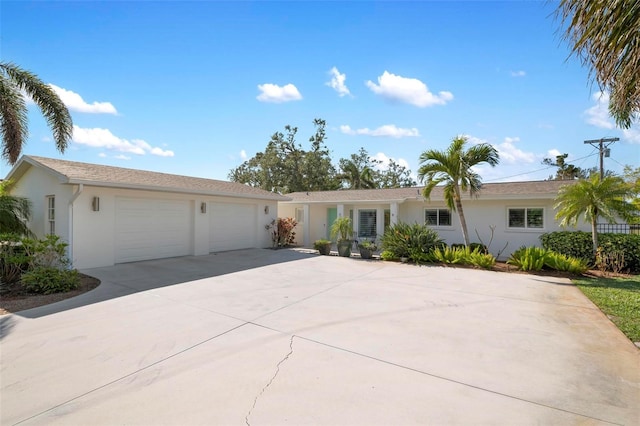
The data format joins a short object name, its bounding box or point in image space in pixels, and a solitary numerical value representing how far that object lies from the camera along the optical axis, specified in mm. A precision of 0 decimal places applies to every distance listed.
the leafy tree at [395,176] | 39656
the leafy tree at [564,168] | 35688
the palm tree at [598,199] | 9836
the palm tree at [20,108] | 8766
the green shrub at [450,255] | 11289
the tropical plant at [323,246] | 14297
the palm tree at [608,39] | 3051
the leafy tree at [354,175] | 31453
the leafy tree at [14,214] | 9414
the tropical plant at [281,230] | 16562
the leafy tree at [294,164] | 30781
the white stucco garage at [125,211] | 9367
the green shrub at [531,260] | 10156
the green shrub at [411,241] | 12227
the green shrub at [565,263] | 9609
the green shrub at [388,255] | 12562
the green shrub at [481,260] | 10742
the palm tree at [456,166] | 11312
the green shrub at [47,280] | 6707
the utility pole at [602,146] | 20334
